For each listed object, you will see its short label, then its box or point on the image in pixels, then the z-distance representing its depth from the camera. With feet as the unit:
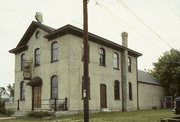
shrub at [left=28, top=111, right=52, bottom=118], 69.85
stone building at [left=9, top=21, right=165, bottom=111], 77.92
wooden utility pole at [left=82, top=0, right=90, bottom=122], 40.40
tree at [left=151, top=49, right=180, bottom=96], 127.85
